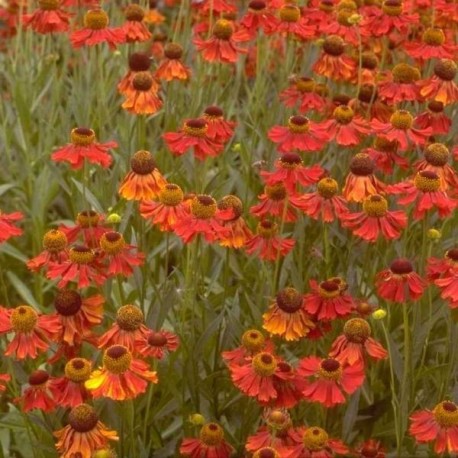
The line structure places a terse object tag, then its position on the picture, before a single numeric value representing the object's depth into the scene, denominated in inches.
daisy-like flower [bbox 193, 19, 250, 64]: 82.5
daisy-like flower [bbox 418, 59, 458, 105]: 77.6
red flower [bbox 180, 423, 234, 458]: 67.7
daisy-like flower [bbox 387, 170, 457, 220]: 70.4
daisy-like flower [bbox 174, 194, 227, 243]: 68.8
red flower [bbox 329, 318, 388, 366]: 67.3
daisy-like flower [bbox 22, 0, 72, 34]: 83.9
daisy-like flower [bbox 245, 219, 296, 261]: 72.2
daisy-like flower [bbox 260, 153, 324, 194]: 71.9
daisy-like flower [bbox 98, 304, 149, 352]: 66.7
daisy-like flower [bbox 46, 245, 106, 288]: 68.9
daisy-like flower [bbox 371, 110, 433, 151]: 74.6
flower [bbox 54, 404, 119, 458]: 64.7
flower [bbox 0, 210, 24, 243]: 69.6
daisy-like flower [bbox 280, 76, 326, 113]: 81.3
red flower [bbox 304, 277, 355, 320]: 69.6
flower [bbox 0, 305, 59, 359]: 67.3
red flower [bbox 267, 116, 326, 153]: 74.3
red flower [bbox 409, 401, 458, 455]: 65.9
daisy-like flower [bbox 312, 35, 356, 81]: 81.7
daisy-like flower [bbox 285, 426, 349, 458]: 64.9
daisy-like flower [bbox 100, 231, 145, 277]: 69.2
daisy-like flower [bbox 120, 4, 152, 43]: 82.7
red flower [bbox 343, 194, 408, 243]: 70.3
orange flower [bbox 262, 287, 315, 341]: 69.2
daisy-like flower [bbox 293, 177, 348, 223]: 71.7
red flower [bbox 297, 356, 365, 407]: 66.1
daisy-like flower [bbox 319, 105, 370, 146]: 76.0
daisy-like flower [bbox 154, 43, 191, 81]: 82.5
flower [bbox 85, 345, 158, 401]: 64.3
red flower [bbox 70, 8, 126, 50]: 80.3
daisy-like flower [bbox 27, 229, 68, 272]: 70.3
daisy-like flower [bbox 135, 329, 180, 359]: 67.1
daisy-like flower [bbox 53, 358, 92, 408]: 66.3
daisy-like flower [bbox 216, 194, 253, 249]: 70.8
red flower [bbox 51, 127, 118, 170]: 73.3
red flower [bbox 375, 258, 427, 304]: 69.3
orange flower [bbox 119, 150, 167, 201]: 71.4
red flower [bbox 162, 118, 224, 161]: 73.9
